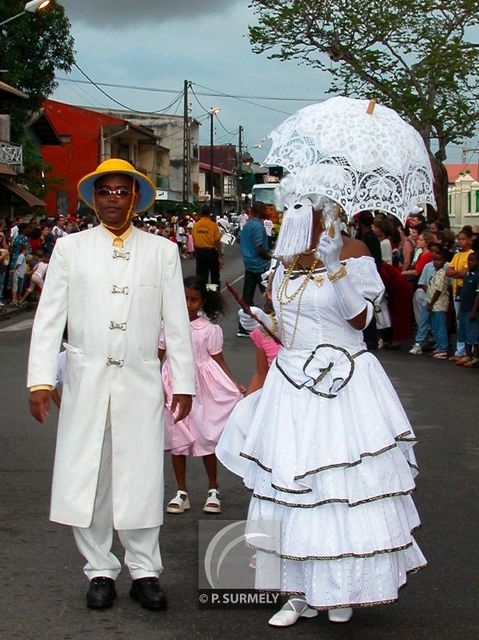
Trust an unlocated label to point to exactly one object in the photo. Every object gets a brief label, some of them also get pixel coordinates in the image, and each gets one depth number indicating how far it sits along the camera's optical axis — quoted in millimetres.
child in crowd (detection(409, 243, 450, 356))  15930
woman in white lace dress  4672
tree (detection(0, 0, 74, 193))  36469
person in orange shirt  20594
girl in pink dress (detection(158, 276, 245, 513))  6988
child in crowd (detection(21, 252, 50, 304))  21094
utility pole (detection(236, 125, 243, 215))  91938
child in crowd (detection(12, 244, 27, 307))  23281
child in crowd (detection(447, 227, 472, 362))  15090
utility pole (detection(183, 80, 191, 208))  61719
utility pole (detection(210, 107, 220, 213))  74925
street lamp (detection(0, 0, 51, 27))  21094
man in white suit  5031
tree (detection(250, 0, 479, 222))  26172
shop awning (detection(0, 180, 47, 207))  38312
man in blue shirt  16672
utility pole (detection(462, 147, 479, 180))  38041
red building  60344
